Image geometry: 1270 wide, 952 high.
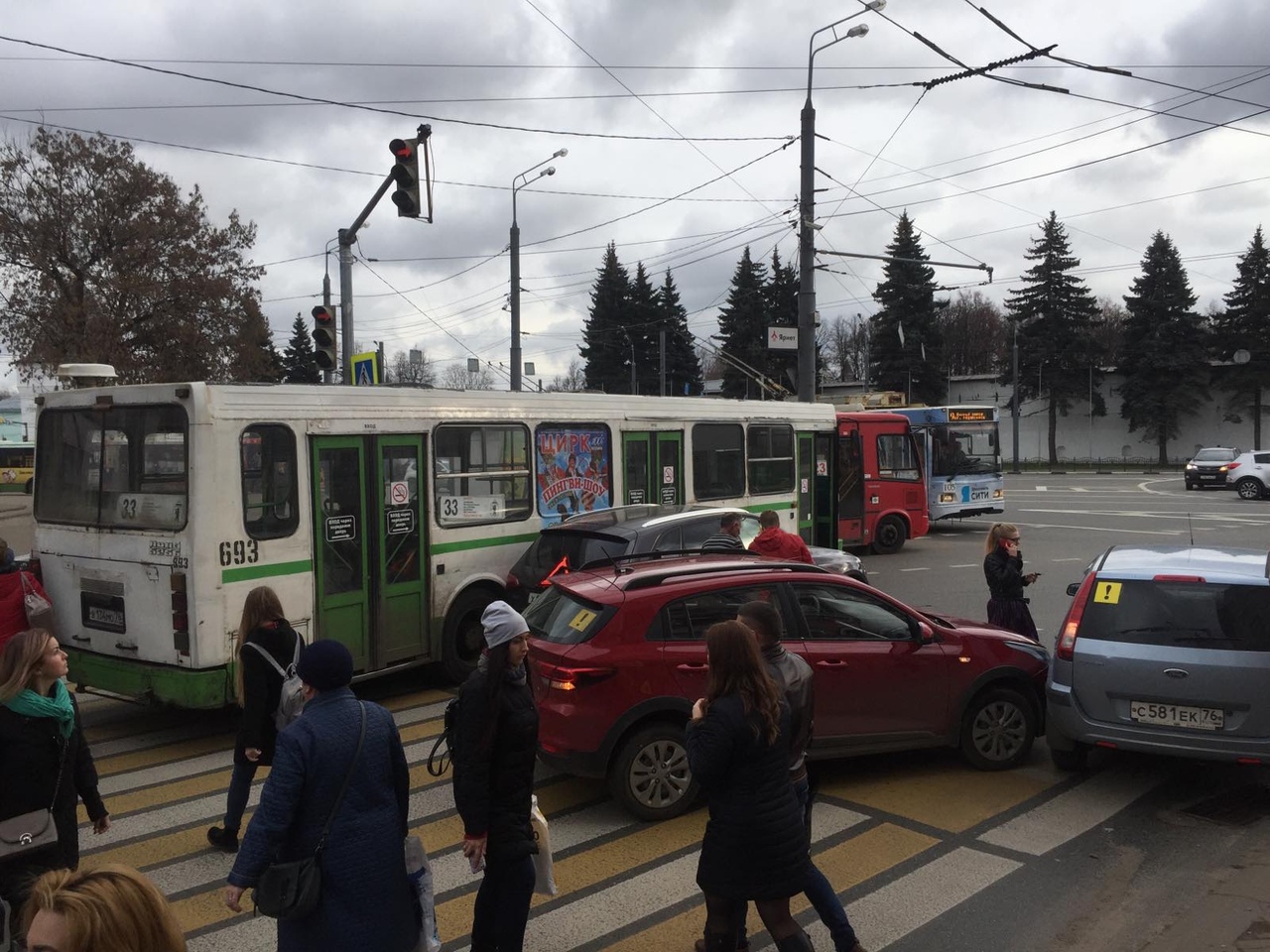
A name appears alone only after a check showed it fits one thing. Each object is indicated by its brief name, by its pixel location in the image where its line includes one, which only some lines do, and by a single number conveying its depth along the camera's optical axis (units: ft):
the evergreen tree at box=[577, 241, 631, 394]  218.38
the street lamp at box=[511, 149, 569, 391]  77.97
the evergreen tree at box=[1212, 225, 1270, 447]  208.95
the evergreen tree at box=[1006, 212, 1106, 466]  216.13
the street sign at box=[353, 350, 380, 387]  49.29
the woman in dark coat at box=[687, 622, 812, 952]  12.33
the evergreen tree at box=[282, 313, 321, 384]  229.66
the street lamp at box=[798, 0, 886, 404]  67.00
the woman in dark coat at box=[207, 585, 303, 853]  17.84
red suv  20.26
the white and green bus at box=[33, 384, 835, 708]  26.16
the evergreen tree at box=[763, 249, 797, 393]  213.87
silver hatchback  20.27
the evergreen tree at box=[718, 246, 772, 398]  208.54
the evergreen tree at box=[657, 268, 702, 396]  221.25
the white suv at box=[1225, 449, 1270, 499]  112.78
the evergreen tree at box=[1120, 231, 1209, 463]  213.87
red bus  65.98
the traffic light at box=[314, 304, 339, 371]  47.85
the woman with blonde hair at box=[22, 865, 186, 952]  6.52
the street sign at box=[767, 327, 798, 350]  74.84
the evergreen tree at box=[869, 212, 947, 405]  212.64
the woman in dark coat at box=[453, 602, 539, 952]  12.98
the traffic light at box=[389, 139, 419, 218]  40.42
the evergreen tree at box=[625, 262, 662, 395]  218.38
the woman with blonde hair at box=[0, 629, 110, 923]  13.29
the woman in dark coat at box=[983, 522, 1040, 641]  27.99
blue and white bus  77.61
